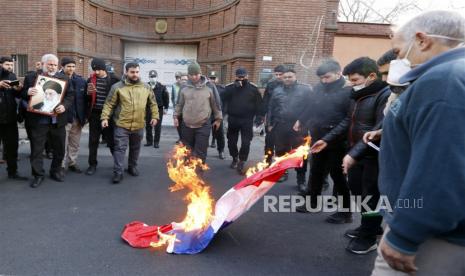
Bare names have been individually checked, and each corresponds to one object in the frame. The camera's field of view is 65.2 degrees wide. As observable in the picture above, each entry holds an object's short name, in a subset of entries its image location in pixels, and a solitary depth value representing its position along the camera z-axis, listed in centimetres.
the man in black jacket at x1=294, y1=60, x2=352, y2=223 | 441
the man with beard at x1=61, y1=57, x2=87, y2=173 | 622
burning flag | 345
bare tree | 2642
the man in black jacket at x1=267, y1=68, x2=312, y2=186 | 594
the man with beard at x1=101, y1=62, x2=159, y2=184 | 592
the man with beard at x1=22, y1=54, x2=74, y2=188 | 545
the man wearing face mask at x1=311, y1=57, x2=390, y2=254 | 339
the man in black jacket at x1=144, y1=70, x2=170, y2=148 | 923
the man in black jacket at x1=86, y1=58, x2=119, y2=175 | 633
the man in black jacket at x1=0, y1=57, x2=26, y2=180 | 534
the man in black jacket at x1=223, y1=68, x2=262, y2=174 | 700
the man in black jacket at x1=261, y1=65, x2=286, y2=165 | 625
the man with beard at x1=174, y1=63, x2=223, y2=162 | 610
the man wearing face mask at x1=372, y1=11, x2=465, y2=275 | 122
